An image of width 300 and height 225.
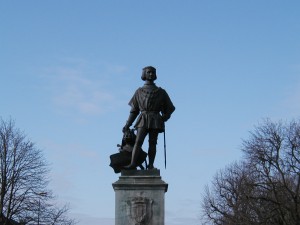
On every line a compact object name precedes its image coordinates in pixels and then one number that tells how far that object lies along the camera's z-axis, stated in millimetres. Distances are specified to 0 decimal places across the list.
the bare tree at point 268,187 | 36312
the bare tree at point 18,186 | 34000
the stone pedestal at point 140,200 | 16031
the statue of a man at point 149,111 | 16891
